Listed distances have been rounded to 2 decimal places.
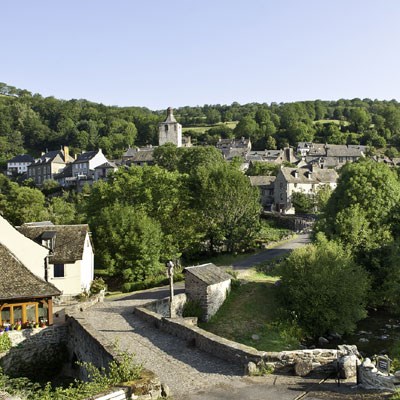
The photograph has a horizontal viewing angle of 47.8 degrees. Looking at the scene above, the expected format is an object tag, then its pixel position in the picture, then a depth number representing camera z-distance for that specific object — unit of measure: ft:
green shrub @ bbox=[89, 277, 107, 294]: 104.34
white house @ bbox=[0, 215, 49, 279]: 82.33
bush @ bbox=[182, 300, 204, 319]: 83.35
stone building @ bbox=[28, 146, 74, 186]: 375.25
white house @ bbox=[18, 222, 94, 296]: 96.68
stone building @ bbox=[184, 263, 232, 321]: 84.53
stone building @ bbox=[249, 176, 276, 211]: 254.27
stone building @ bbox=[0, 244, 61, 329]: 68.54
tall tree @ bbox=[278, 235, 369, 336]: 82.48
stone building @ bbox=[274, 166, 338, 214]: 241.14
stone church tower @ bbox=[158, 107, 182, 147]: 418.31
